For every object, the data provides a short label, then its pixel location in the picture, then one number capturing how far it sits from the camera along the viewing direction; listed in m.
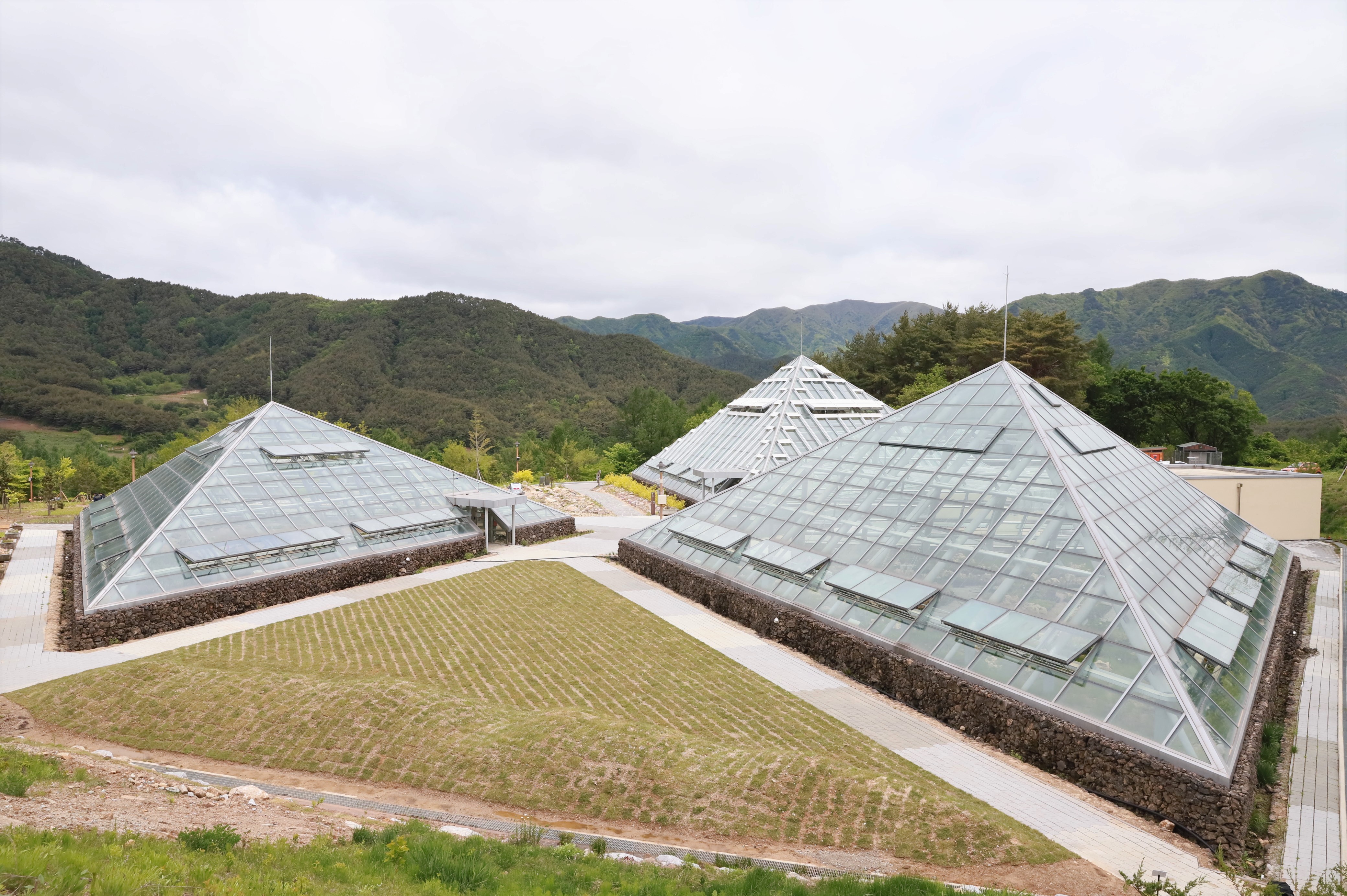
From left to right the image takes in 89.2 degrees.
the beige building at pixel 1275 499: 25.62
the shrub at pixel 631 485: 42.06
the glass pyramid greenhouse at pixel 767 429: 35.88
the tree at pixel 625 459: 52.34
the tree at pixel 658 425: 53.22
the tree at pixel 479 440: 42.72
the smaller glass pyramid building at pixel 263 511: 17.91
